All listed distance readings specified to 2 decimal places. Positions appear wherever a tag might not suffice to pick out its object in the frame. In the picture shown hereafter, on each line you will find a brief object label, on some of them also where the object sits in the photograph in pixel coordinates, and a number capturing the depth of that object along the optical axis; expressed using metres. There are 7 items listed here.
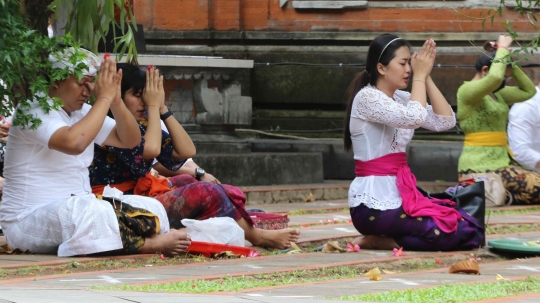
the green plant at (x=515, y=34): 12.94
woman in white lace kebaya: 14.49
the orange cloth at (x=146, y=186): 14.66
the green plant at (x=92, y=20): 14.48
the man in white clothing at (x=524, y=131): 22.95
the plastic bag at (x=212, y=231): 14.18
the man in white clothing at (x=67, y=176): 12.85
